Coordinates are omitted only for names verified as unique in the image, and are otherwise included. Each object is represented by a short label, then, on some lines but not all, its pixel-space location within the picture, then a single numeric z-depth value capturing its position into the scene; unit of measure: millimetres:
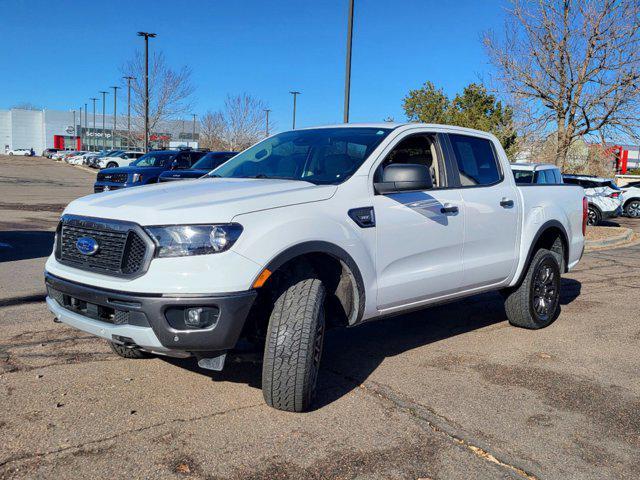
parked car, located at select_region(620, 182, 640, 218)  22891
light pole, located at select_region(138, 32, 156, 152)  32750
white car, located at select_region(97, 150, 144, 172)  40606
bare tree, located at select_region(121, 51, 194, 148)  40500
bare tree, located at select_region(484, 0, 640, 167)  13320
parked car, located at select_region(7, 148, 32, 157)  107844
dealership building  127688
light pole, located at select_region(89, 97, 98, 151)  110481
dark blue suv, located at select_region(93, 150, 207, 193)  16391
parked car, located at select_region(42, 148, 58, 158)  96769
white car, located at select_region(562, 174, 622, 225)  18219
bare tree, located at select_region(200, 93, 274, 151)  56750
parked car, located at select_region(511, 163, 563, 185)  13059
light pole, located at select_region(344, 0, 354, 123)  14298
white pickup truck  3529
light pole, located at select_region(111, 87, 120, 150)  69019
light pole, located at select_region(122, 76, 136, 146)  40781
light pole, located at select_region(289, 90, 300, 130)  58875
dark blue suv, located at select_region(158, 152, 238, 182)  13156
